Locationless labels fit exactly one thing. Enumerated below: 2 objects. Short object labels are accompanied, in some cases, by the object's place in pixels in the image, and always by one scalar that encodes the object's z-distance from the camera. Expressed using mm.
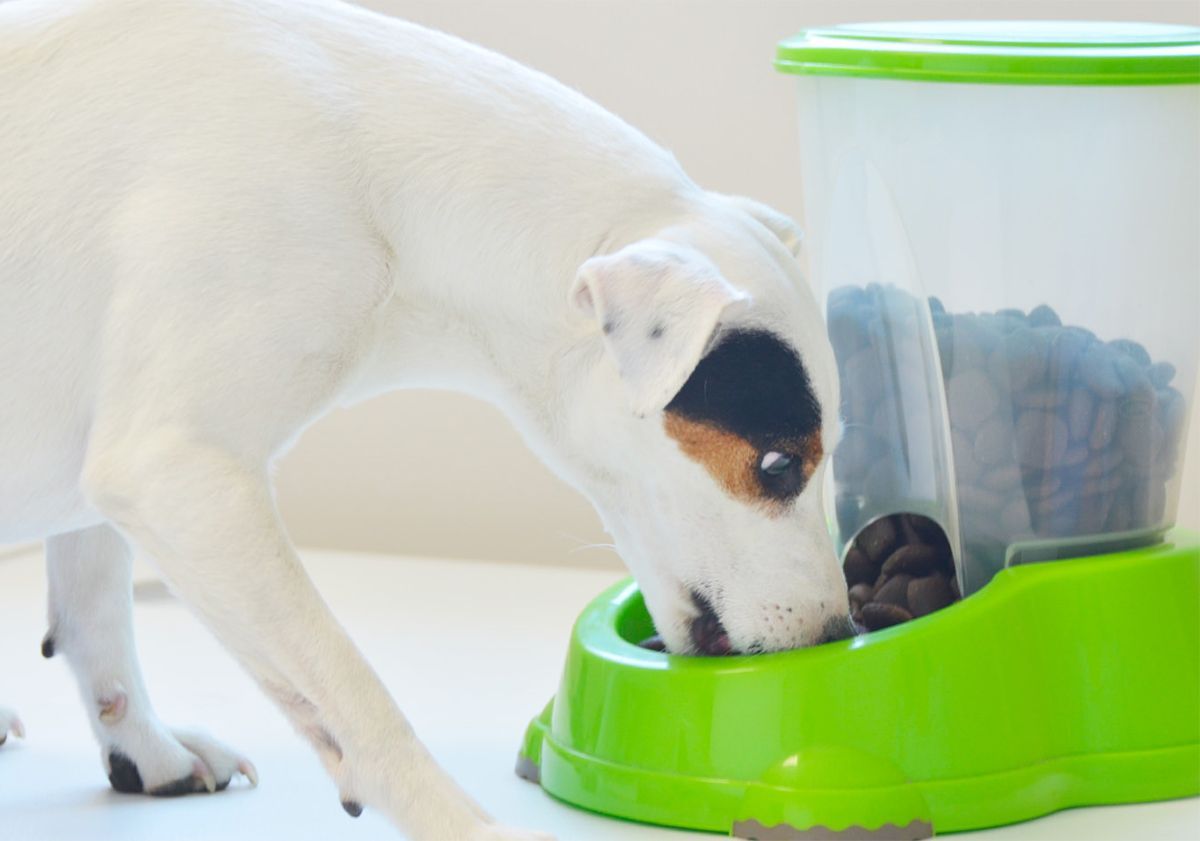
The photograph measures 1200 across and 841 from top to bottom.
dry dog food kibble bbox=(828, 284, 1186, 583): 1339
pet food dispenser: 1274
